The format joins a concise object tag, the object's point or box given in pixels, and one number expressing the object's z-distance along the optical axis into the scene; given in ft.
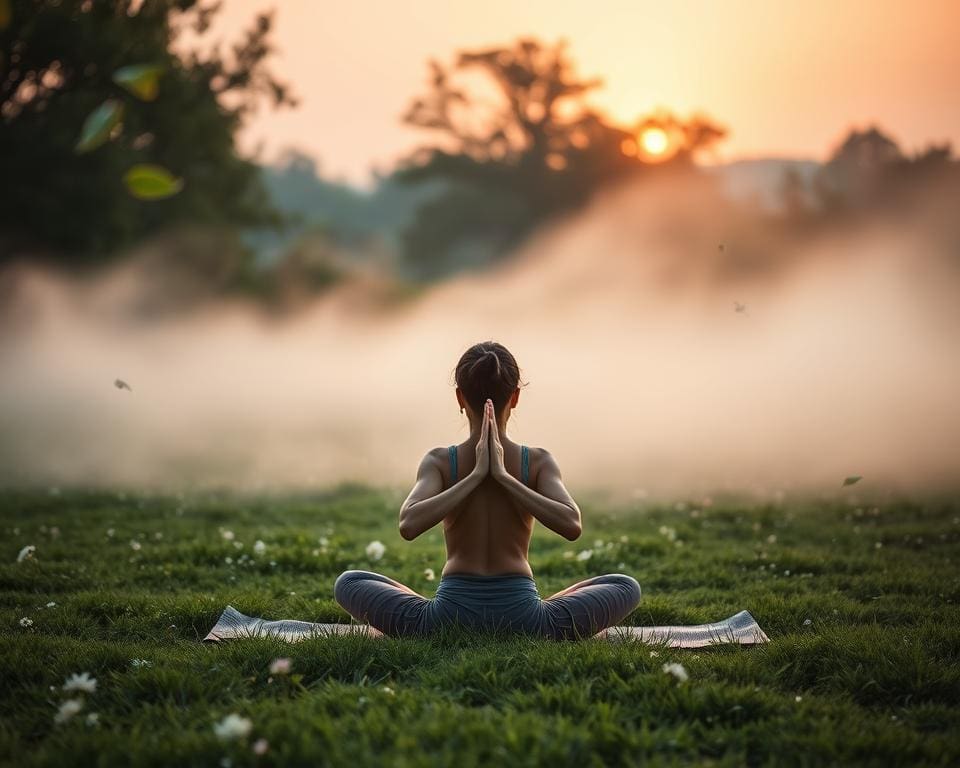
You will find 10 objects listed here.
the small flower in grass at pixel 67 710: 12.28
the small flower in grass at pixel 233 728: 11.21
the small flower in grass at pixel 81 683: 12.94
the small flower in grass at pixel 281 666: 12.88
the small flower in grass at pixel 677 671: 13.33
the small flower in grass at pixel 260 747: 10.78
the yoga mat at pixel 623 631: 16.79
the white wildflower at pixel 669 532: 26.96
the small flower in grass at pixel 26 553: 23.38
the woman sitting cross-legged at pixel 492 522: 15.64
